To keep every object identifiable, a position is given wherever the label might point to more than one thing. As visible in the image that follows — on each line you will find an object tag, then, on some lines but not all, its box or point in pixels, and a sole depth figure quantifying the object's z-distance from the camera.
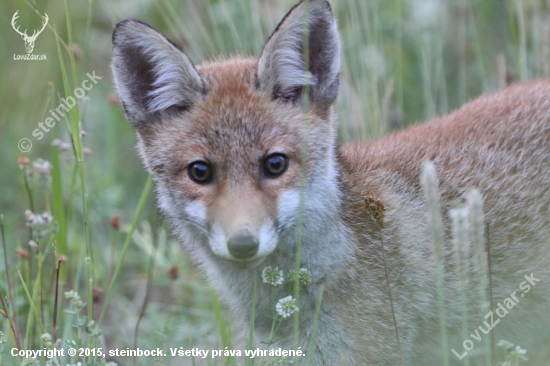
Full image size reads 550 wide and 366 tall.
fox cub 7.11
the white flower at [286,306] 6.75
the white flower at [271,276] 7.14
